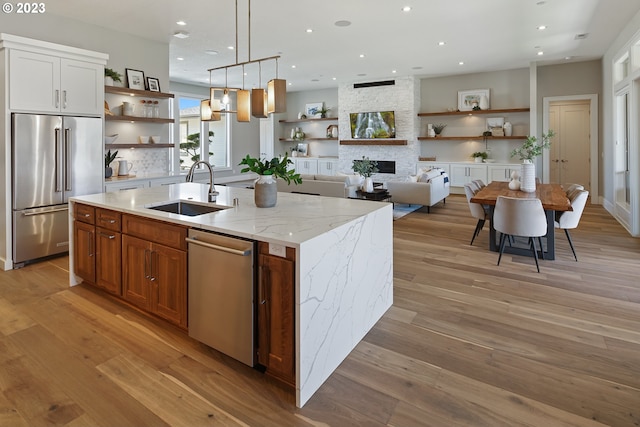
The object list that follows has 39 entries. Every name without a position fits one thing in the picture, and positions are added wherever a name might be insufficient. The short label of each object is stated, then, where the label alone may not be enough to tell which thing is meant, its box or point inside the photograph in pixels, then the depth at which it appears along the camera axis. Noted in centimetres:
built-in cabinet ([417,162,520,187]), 946
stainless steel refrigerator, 420
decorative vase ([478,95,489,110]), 974
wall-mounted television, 1073
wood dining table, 420
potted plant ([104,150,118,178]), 539
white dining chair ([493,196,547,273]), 402
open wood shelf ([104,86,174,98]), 539
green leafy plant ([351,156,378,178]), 841
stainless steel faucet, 323
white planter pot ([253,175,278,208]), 293
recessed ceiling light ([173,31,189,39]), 595
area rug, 739
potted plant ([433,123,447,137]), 1055
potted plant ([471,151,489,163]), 990
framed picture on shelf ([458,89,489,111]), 989
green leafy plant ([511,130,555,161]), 822
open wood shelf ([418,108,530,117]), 929
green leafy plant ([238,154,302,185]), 282
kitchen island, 201
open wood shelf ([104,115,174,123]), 551
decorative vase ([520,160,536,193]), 506
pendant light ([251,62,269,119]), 338
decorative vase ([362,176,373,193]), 750
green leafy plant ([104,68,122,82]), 549
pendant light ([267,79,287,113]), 315
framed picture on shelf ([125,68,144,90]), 583
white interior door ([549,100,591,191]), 928
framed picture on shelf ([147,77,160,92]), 611
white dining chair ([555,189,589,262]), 430
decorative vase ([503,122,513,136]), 952
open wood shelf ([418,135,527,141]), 936
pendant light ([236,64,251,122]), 342
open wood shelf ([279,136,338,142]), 1240
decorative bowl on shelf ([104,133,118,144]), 556
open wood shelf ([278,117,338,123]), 1217
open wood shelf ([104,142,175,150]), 551
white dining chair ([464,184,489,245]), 494
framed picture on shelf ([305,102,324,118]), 1258
